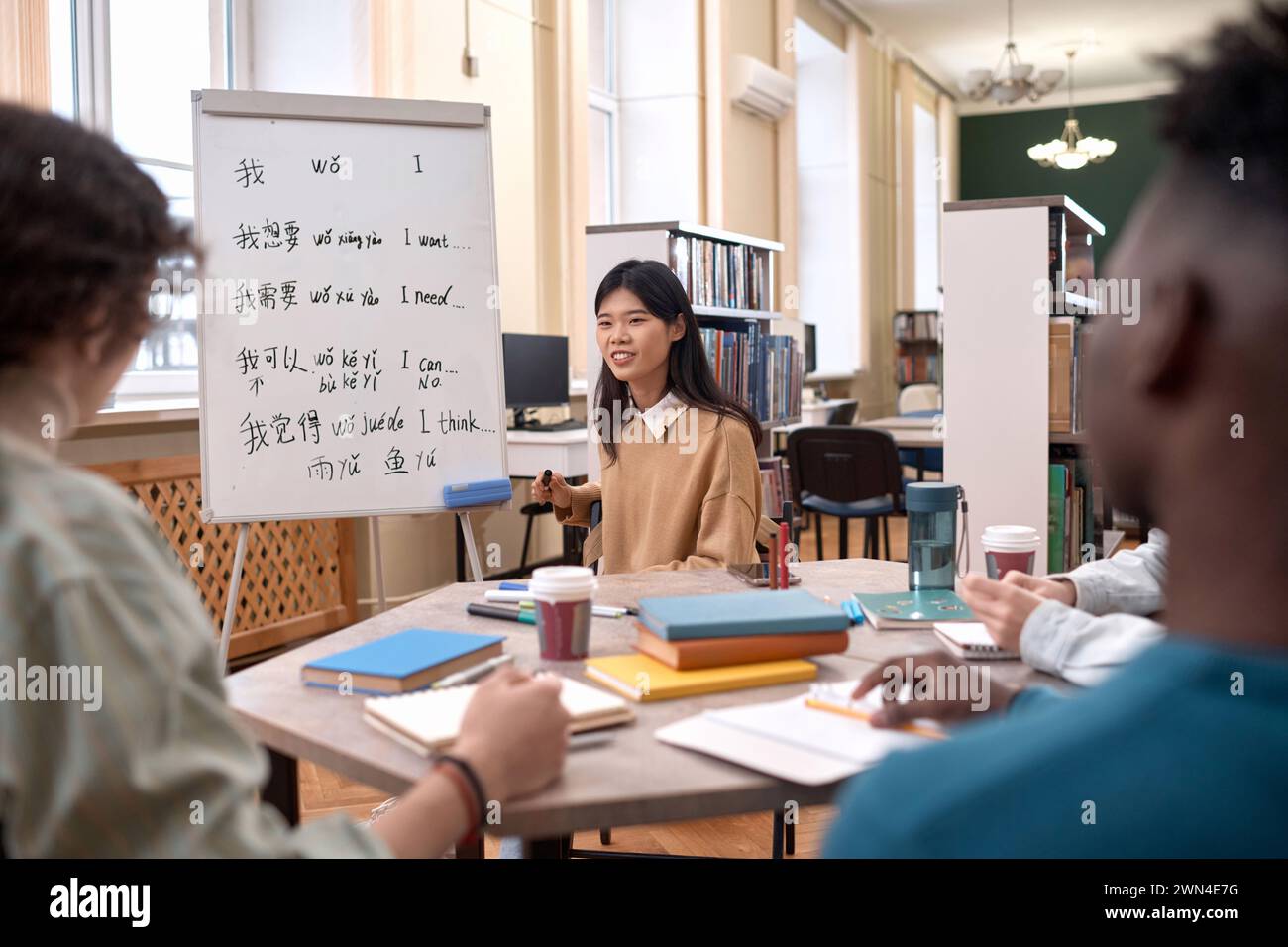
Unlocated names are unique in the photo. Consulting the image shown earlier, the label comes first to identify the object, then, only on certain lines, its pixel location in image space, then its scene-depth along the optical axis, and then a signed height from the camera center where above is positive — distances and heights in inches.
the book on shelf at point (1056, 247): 141.8 +22.0
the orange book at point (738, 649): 52.5 -10.8
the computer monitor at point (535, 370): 195.9 +10.2
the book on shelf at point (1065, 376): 141.7 +5.4
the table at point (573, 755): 39.8 -12.8
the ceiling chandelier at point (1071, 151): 373.1 +90.0
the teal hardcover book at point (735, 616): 52.7 -9.3
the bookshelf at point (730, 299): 147.1 +19.4
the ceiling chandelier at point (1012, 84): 360.6 +109.2
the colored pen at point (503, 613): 64.6 -10.9
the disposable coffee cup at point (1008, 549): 66.4 -7.7
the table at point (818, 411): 292.5 +3.1
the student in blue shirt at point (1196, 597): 22.1 -3.8
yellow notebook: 50.3 -11.7
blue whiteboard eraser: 110.9 -6.6
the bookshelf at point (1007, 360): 140.8 +7.7
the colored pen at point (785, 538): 69.4 -7.2
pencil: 44.4 -12.0
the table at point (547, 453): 189.9 -4.4
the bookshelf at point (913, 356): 429.7 +25.7
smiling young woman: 103.1 -1.9
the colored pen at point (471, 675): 51.3 -11.5
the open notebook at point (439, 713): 43.6 -11.7
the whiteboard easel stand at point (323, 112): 103.3 +30.9
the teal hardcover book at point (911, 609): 62.6 -10.9
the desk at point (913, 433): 206.1 -2.2
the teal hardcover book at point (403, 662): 51.0 -11.0
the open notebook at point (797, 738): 41.4 -12.4
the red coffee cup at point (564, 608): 55.6 -9.2
